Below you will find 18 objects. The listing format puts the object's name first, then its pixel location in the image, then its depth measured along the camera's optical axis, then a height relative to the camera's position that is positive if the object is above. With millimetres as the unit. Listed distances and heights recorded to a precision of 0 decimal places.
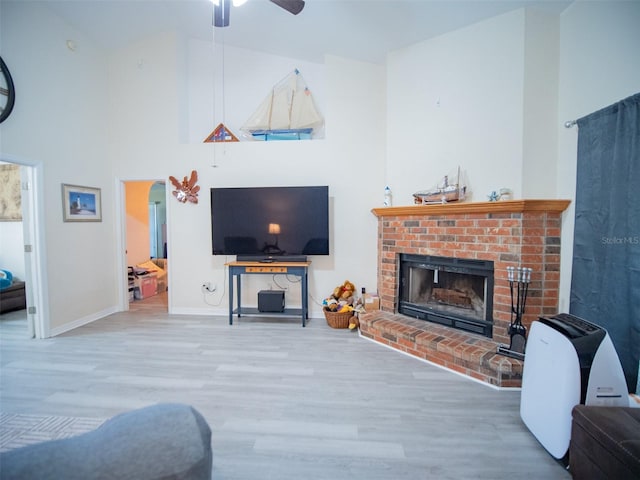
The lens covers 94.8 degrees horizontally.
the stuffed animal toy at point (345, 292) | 3721 -830
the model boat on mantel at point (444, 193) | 2824 +332
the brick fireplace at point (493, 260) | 2404 -289
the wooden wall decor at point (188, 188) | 3973 +520
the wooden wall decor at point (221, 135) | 3998 +1243
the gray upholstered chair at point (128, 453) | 533 -445
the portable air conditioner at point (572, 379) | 1525 -803
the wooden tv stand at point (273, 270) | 3563 -538
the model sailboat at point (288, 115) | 3900 +1488
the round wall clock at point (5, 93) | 2854 +1313
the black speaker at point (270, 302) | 3721 -954
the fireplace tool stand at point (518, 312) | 2338 -706
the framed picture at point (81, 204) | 3514 +285
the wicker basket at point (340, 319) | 3473 -1091
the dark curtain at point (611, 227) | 1820 -2
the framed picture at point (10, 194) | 4598 +508
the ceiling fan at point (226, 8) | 2211 +1715
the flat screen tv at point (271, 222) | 3676 +57
